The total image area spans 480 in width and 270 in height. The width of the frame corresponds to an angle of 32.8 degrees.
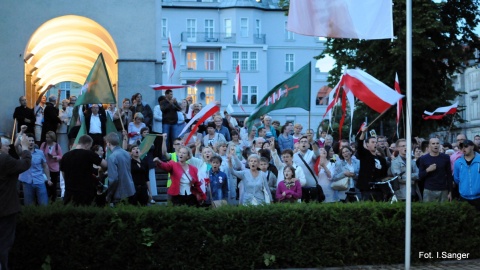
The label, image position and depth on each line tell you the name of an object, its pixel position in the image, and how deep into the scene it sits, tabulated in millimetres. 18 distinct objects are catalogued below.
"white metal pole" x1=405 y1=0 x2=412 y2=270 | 12695
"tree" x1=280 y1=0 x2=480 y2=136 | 35500
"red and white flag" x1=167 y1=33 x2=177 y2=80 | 30939
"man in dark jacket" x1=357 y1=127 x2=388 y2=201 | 15656
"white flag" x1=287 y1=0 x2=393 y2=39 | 12641
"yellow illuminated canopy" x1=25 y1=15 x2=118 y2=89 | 28217
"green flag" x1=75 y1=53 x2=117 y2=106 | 15705
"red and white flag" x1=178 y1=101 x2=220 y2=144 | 16953
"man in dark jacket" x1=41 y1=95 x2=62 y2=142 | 22422
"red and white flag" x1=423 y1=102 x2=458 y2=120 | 28284
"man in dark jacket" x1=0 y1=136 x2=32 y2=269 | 11086
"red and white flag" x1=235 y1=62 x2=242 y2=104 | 33981
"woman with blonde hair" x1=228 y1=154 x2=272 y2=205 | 14742
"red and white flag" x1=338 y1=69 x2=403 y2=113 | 14750
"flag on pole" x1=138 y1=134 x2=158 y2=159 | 16219
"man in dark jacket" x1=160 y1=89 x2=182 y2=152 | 22406
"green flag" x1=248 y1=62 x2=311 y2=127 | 16531
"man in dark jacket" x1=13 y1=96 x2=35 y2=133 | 22344
